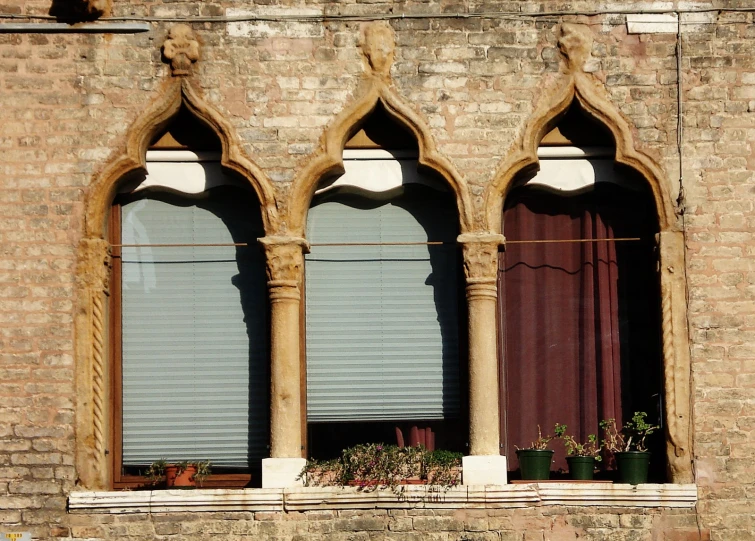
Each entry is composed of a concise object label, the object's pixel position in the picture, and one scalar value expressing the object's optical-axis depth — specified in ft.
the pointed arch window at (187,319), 40.24
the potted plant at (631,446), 38.73
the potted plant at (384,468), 38.47
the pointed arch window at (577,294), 40.57
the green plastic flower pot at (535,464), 39.14
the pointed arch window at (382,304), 40.32
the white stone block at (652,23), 40.42
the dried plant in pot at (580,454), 39.19
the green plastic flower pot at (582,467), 39.17
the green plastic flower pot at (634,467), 38.70
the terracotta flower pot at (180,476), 39.45
